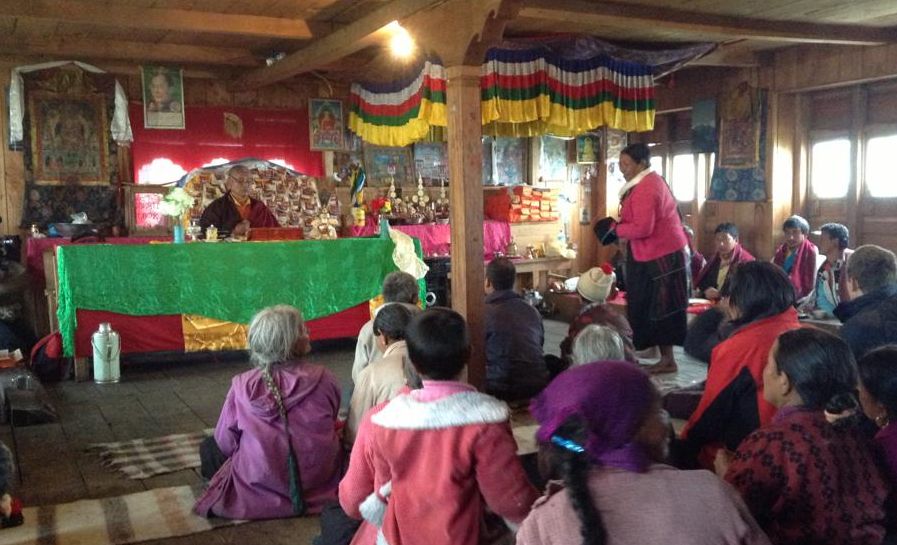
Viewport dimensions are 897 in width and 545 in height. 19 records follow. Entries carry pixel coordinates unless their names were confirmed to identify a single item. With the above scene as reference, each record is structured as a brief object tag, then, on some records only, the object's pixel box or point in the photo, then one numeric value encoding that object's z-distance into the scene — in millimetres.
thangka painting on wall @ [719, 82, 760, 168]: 8531
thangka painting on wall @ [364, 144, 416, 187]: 9180
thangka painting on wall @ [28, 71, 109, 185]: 7730
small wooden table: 9297
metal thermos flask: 5668
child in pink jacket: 1902
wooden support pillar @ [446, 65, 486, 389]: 4473
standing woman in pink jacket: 5129
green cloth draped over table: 5738
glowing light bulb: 6213
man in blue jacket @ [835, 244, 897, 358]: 3342
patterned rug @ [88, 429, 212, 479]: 3912
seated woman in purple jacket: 3078
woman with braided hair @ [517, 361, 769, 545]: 1379
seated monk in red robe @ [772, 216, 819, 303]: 6758
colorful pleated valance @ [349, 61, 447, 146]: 6535
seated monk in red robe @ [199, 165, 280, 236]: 7039
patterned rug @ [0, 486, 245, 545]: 3100
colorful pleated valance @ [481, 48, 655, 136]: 6273
